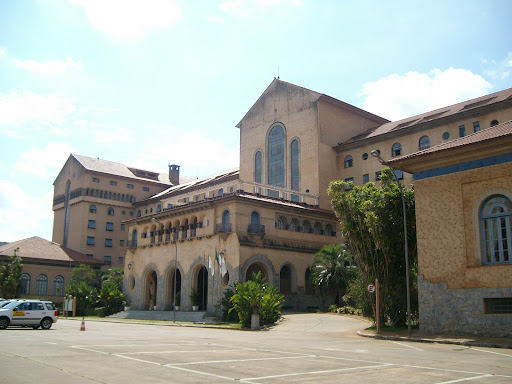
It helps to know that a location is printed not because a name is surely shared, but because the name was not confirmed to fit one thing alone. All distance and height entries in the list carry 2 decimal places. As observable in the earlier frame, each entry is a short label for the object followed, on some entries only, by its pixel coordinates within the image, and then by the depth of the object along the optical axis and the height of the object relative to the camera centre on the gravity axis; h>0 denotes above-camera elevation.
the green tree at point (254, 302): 33.81 -1.12
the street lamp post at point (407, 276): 24.27 +0.43
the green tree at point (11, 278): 59.19 +0.55
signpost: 25.72 -0.47
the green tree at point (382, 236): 28.12 +2.65
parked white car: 27.34 -1.62
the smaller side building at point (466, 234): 22.27 +2.30
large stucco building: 44.09 +8.34
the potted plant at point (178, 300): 49.06 -1.49
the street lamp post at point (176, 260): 45.44 +2.08
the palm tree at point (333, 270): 40.91 +1.16
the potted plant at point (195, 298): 46.25 -1.19
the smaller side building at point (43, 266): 64.81 +2.19
